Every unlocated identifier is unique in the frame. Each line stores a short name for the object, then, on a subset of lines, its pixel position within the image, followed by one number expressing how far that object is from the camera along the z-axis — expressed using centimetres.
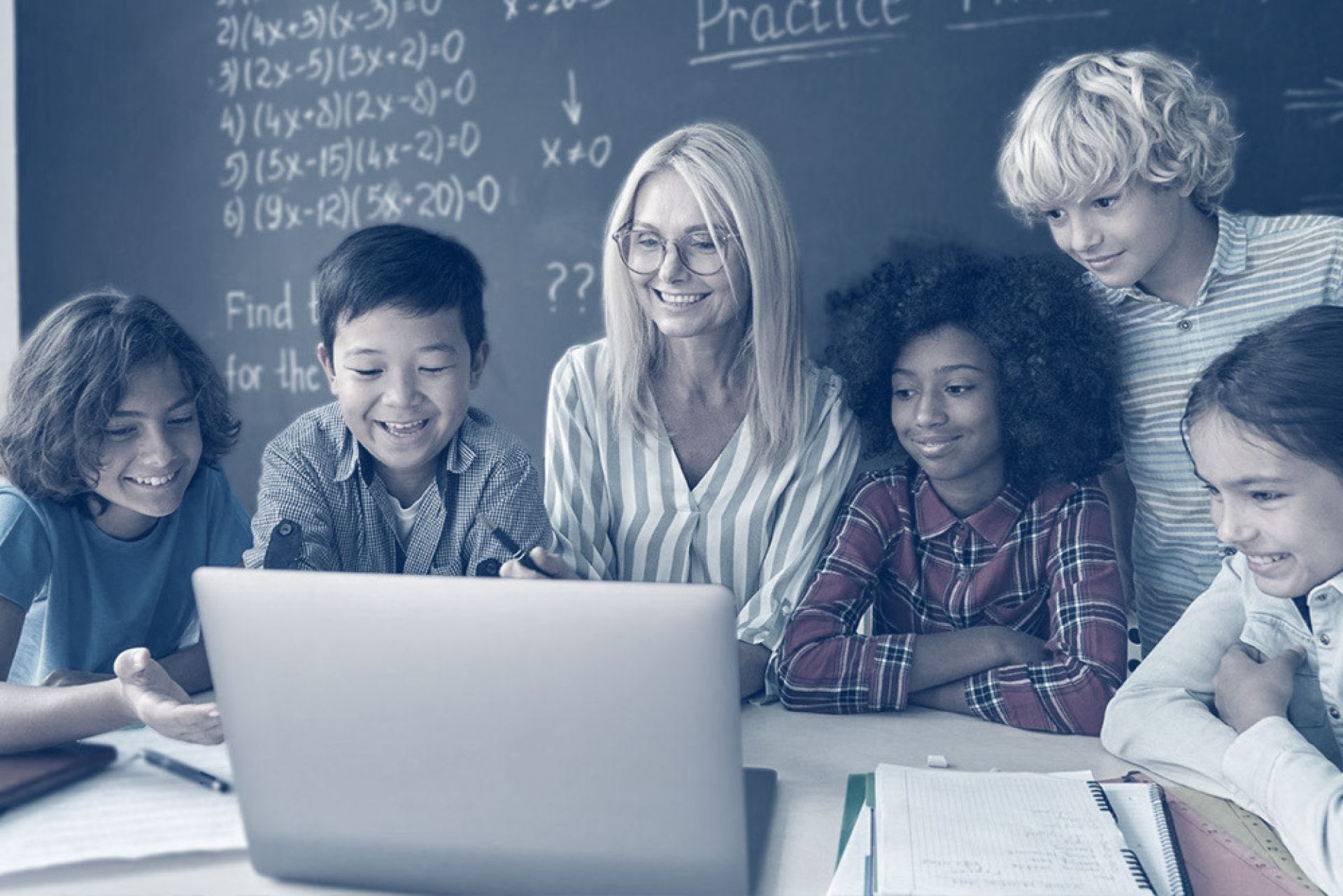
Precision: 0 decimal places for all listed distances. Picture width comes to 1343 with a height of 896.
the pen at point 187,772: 103
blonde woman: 156
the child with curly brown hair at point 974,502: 135
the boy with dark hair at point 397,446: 151
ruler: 87
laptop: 75
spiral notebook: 80
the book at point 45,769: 101
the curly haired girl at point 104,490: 139
